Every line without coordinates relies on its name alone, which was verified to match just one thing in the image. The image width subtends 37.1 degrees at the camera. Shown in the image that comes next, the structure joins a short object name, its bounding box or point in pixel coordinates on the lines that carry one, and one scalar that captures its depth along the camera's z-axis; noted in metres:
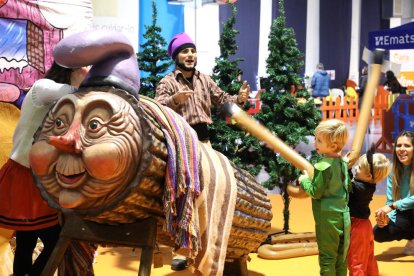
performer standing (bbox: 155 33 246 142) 4.09
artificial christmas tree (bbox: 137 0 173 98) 4.97
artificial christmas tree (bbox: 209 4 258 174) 4.79
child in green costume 3.18
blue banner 6.45
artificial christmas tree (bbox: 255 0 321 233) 4.64
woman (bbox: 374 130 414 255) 4.21
